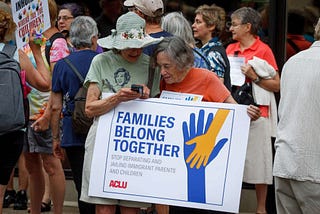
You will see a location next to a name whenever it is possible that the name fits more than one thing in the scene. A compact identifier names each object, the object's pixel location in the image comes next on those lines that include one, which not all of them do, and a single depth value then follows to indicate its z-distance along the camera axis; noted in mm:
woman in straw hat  10194
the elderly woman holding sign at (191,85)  10024
